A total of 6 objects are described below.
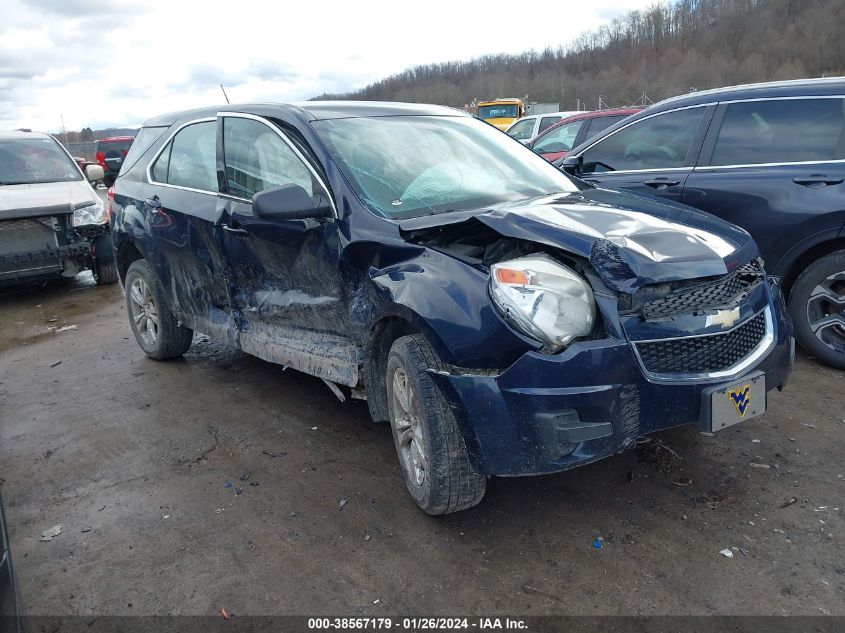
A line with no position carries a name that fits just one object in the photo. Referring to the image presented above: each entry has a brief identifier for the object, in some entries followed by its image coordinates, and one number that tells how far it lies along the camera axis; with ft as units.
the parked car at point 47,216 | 24.66
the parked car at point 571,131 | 34.24
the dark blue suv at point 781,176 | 14.30
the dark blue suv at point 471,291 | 8.30
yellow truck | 98.68
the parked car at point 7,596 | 5.83
